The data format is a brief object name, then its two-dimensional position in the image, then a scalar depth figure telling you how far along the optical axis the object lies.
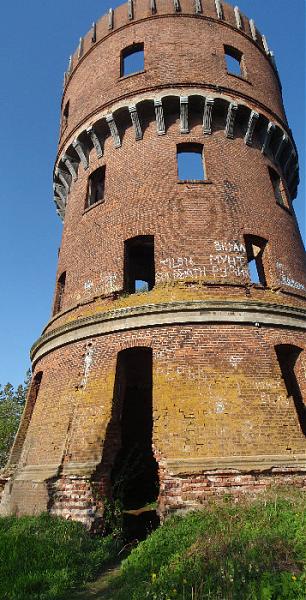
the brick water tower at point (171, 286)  7.25
